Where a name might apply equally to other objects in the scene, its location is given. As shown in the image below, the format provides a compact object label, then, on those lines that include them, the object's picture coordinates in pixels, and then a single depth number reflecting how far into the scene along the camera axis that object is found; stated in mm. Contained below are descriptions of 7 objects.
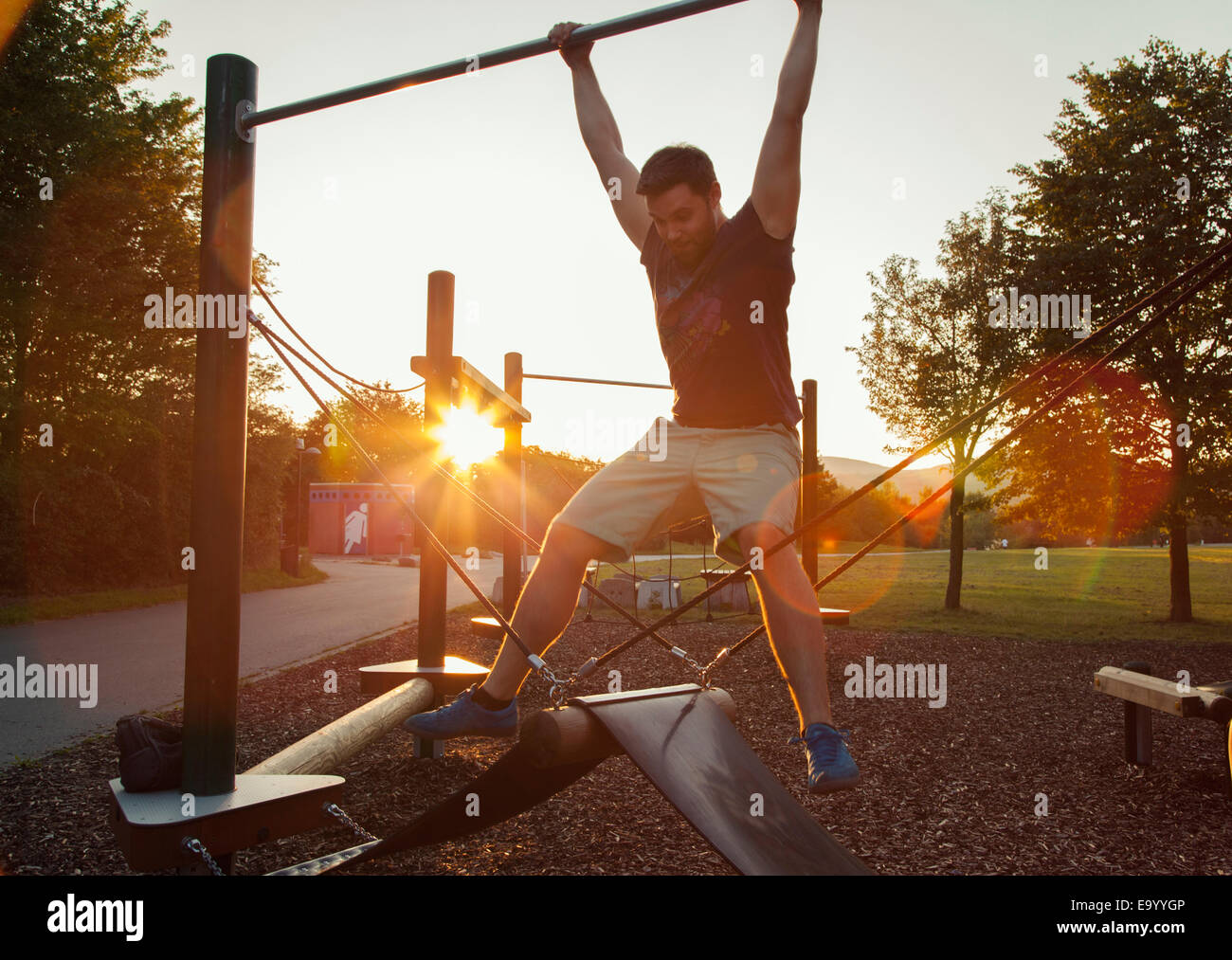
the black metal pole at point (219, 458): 2842
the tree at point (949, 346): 14969
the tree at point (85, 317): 13969
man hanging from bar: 2711
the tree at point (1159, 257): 12016
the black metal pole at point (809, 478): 7965
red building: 42531
